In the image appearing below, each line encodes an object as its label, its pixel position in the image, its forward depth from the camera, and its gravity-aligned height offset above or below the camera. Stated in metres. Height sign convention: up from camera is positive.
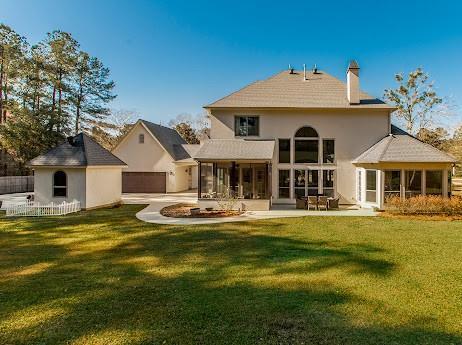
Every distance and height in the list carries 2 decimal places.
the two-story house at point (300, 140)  20.08 +2.30
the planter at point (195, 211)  16.70 -2.23
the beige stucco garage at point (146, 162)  30.14 +0.99
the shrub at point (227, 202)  18.33 -1.85
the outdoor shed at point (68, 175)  18.53 -0.25
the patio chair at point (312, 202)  18.75 -1.86
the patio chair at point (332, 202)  18.34 -1.83
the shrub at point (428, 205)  16.27 -1.72
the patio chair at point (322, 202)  18.68 -1.84
